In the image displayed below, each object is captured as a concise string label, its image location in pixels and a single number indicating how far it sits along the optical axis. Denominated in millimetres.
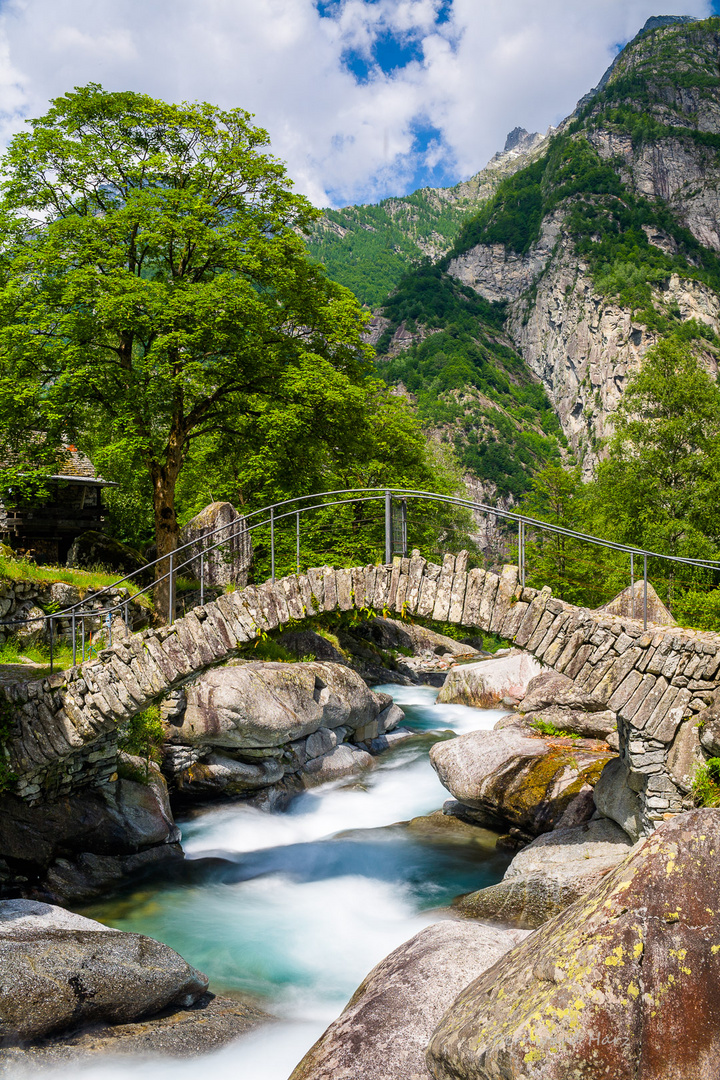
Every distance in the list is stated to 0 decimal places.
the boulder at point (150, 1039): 6578
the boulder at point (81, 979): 6793
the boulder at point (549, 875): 8992
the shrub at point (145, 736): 12250
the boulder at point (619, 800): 9336
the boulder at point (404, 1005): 5484
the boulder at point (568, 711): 13766
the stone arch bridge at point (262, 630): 9328
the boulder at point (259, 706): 13359
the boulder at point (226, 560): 19359
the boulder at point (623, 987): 3801
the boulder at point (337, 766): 15258
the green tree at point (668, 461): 20922
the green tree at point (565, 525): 24000
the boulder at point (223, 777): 13555
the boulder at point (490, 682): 20984
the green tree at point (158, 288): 16531
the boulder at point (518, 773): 11219
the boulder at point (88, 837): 10109
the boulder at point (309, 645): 21031
